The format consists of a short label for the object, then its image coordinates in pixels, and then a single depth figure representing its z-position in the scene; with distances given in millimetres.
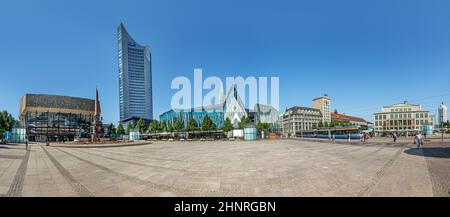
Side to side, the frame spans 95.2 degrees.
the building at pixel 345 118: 145800
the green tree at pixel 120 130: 106812
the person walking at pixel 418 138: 18039
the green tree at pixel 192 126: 76875
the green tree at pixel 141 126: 91931
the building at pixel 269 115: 147500
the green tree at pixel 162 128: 90875
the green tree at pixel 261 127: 88875
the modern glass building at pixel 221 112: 128000
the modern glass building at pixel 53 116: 95312
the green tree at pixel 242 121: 80550
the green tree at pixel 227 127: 77125
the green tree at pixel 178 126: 84125
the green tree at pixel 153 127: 89169
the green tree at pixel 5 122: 57166
